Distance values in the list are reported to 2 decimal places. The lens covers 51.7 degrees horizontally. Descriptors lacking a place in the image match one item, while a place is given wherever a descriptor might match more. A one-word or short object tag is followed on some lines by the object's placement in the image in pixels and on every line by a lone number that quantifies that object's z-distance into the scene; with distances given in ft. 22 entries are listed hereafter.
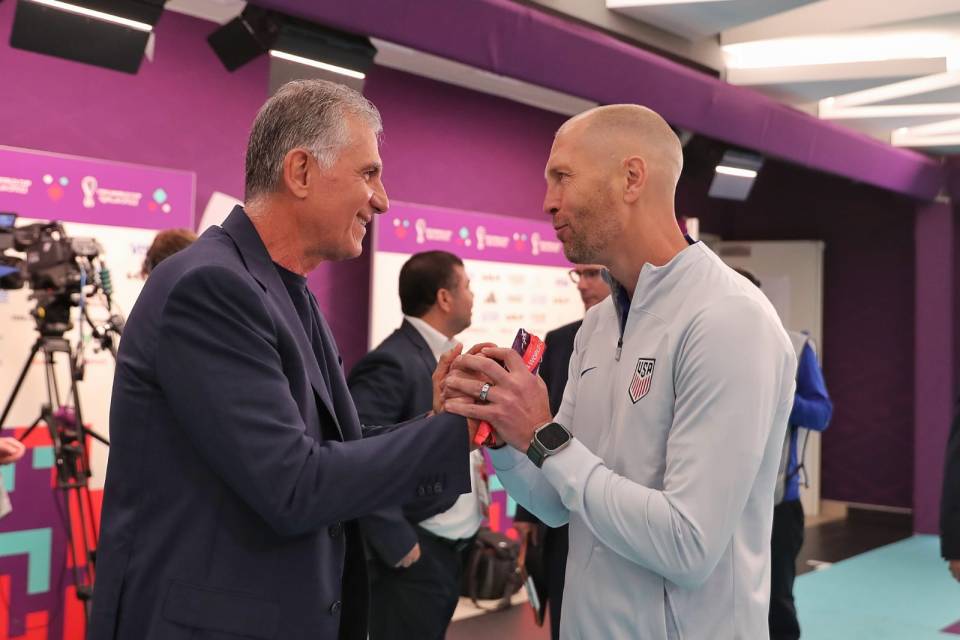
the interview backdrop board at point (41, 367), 15.60
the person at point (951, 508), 10.43
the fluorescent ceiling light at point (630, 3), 15.79
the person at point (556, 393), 10.71
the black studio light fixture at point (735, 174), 22.32
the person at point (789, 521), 13.73
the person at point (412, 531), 11.21
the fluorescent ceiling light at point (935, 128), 23.96
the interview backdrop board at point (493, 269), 21.15
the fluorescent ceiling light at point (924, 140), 26.05
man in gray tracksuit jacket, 5.18
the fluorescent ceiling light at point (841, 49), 18.38
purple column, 29.40
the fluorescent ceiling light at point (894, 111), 21.77
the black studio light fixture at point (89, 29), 11.07
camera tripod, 13.48
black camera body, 12.81
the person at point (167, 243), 11.71
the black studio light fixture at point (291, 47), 12.89
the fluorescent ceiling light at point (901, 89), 19.34
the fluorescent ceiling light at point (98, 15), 11.09
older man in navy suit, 4.63
